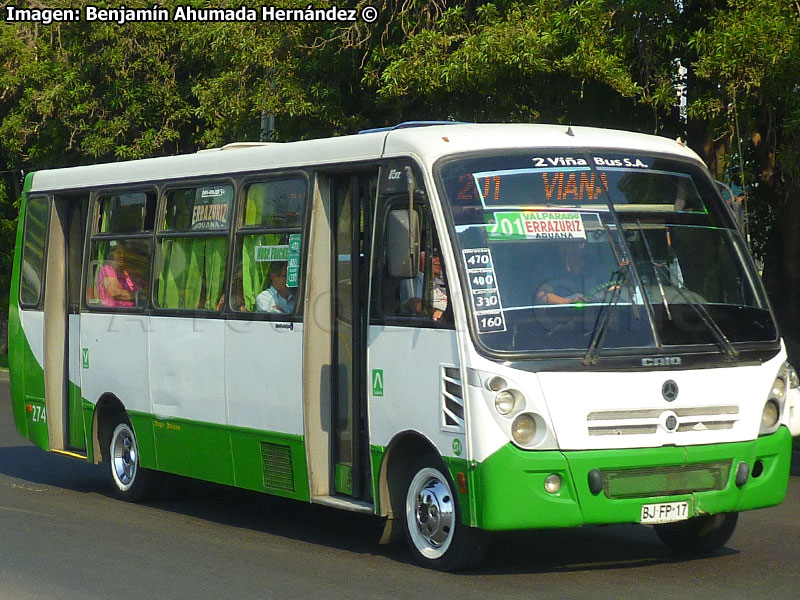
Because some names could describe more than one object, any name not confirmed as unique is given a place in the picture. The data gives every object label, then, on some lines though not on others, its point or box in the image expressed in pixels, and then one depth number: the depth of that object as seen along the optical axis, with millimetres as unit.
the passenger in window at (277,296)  9172
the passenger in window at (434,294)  7785
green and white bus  7461
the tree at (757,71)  13172
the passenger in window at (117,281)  11188
